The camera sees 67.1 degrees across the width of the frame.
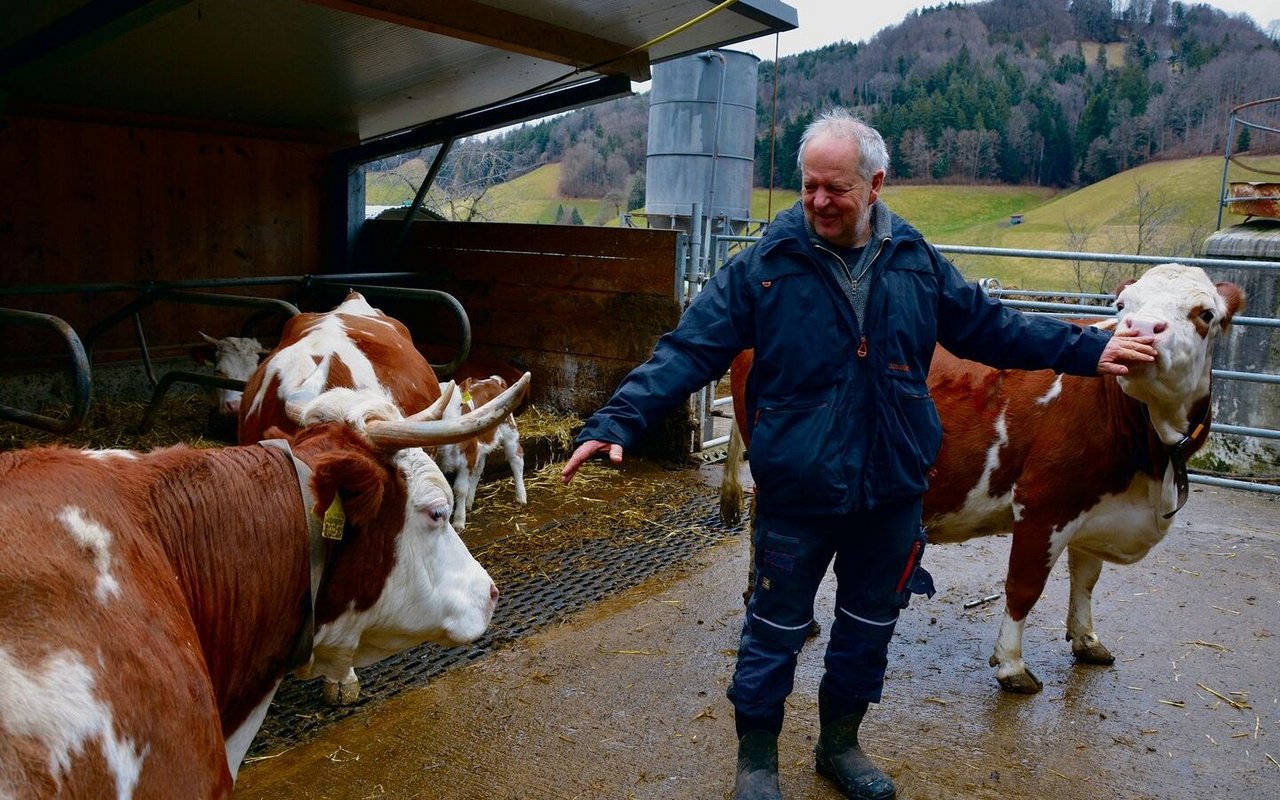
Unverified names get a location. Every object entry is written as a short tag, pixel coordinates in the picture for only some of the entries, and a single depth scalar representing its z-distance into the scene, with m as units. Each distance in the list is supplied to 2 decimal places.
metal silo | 15.17
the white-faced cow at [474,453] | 5.39
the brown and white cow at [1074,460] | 3.51
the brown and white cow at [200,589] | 1.55
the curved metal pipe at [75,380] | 3.28
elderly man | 2.68
